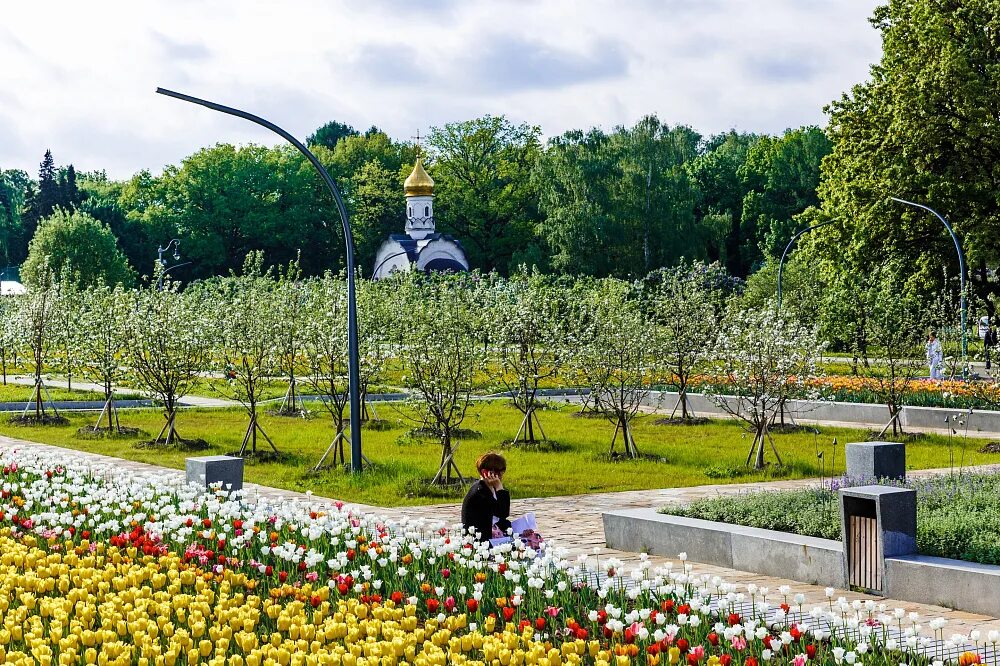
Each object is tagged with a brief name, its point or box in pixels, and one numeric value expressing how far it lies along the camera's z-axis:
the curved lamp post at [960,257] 27.27
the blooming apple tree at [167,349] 22.77
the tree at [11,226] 94.88
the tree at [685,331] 26.73
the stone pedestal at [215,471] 13.42
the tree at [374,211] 84.45
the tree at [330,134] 106.44
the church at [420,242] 76.88
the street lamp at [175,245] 73.12
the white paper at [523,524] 10.16
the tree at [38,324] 28.34
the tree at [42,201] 88.06
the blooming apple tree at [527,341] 23.80
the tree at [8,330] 29.70
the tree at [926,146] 32.84
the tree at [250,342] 22.08
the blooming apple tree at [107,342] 24.36
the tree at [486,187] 79.88
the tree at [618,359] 21.44
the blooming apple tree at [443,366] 17.45
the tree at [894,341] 23.36
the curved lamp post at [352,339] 16.84
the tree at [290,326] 24.95
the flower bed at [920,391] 23.95
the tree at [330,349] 21.26
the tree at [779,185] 75.38
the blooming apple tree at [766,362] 19.02
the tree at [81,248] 68.69
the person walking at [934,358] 30.77
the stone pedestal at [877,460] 13.82
